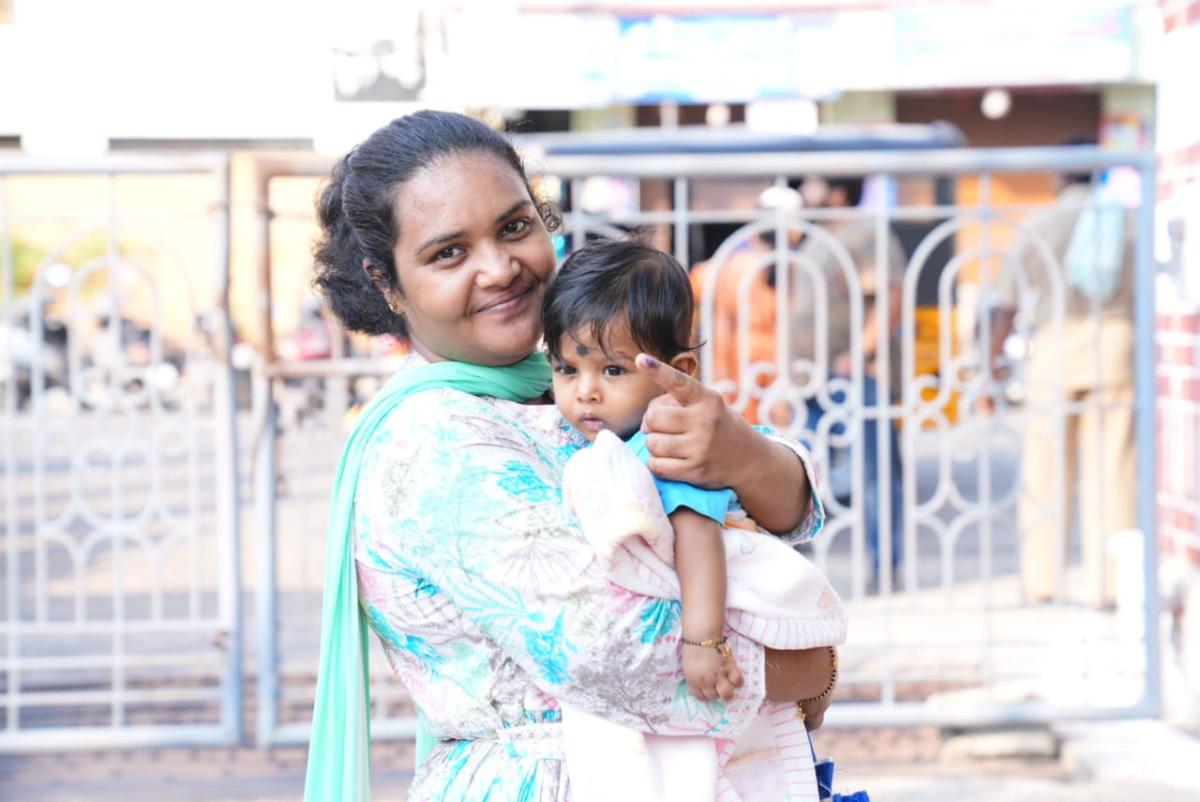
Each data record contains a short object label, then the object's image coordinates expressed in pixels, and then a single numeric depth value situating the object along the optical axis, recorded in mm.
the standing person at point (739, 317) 5148
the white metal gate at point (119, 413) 4832
